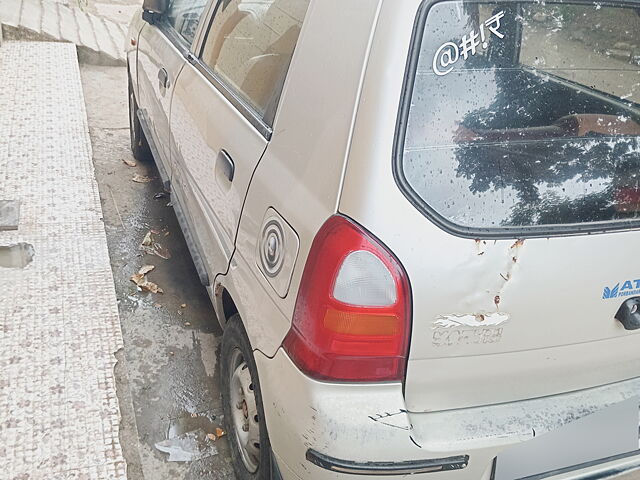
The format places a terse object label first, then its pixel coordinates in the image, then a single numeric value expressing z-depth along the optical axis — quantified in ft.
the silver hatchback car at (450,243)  4.73
